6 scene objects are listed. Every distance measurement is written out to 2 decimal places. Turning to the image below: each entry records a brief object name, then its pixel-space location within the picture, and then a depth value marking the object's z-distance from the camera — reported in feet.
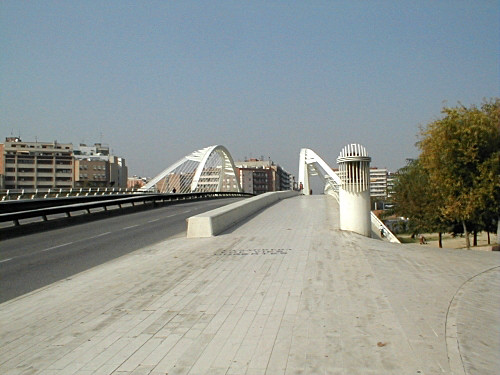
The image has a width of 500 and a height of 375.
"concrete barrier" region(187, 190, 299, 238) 50.14
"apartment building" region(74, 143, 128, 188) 416.77
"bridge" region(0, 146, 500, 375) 16.20
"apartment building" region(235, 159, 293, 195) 635.66
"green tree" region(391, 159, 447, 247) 112.78
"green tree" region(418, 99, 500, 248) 62.64
